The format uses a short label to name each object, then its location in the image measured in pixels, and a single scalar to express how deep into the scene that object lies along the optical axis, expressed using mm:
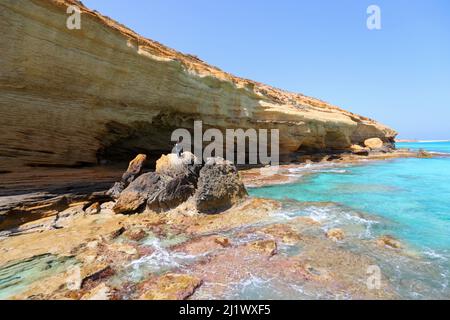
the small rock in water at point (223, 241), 6255
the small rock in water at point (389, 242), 6273
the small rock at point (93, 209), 8789
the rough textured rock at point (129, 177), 10211
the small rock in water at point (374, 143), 32328
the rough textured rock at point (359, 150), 28297
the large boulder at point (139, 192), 8836
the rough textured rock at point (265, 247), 5875
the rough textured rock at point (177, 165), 9758
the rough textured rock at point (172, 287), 4355
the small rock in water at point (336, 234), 6645
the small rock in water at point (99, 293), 4359
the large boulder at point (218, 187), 8703
